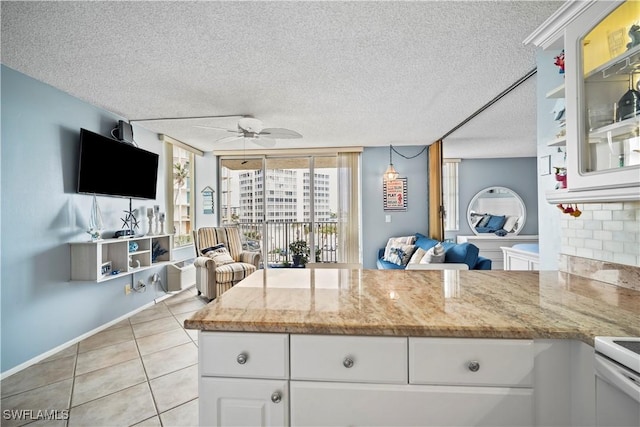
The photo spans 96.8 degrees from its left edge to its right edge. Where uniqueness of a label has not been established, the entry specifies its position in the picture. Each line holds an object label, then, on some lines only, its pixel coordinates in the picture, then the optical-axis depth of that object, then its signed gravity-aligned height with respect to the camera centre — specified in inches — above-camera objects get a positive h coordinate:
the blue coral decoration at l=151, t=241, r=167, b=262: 143.4 -17.6
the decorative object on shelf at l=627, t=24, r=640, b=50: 40.3 +25.5
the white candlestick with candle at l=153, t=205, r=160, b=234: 151.9 +1.8
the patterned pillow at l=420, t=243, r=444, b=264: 127.3 -18.5
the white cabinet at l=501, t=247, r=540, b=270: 118.4 -20.3
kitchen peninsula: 35.8 -19.3
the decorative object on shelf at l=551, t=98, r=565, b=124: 66.8 +25.3
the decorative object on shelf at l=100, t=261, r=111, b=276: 113.0 -21.0
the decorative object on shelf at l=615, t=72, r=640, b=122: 40.6 +16.1
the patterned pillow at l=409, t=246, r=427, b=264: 149.2 -21.8
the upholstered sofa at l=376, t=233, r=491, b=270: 121.3 -18.1
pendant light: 186.1 +27.5
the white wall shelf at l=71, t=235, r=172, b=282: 106.3 -16.9
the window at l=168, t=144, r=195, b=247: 178.4 +13.7
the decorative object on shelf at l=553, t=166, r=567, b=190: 59.8 +7.8
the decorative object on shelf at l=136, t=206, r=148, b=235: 145.3 -0.3
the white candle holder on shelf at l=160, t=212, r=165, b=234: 151.5 -3.3
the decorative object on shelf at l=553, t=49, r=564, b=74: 59.9 +32.3
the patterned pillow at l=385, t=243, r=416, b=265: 164.6 -23.2
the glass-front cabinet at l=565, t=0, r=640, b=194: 40.7 +18.9
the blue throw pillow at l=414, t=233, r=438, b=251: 156.2 -15.9
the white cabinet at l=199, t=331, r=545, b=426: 36.0 -21.8
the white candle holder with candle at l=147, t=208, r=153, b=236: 145.9 -0.8
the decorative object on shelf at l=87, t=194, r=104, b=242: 113.0 -2.2
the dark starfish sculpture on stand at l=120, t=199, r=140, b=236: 134.2 -2.2
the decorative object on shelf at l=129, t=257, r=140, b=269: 131.0 -22.3
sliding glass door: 206.4 +10.3
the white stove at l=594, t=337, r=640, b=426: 28.8 -17.8
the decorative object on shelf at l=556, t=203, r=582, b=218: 60.9 +0.9
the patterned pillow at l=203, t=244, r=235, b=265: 163.3 -22.7
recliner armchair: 152.0 -27.8
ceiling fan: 114.1 +34.3
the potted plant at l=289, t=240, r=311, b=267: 204.7 -26.5
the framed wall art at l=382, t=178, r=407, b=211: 198.5 +14.2
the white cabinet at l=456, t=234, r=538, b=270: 211.5 -21.4
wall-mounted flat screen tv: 109.9 +21.3
